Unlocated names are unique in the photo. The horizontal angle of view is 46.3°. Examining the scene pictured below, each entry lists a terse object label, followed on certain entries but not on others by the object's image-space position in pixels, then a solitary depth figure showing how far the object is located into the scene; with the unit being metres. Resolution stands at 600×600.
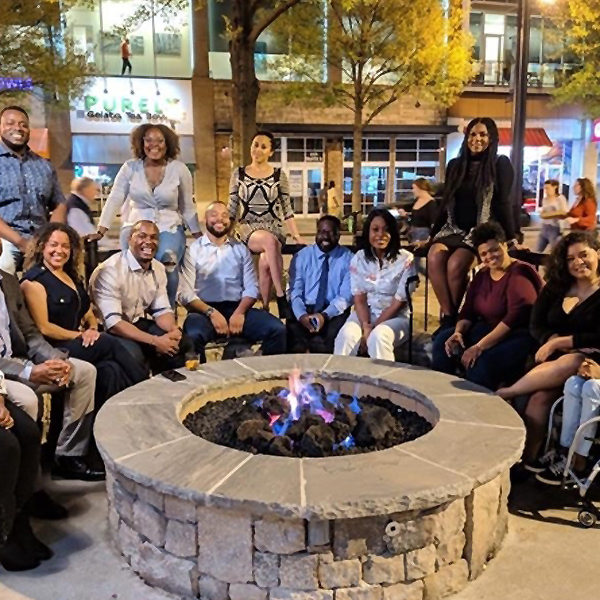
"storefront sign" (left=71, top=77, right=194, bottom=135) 22.75
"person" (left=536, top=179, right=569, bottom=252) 11.18
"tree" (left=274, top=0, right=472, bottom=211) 18.19
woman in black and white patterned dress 6.46
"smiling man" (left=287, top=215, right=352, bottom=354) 6.00
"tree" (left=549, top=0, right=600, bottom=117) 18.25
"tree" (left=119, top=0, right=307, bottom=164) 9.35
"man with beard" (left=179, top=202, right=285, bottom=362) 5.79
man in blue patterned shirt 5.39
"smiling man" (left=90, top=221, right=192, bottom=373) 5.18
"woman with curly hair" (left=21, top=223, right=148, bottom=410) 4.70
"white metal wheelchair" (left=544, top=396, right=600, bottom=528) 3.85
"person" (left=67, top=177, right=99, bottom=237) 7.41
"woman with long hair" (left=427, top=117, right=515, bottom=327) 5.84
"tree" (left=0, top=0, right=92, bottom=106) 15.30
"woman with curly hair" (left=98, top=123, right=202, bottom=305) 5.83
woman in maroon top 4.82
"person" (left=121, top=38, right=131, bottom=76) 22.97
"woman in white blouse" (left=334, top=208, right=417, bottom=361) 5.68
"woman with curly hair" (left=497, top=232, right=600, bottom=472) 4.32
